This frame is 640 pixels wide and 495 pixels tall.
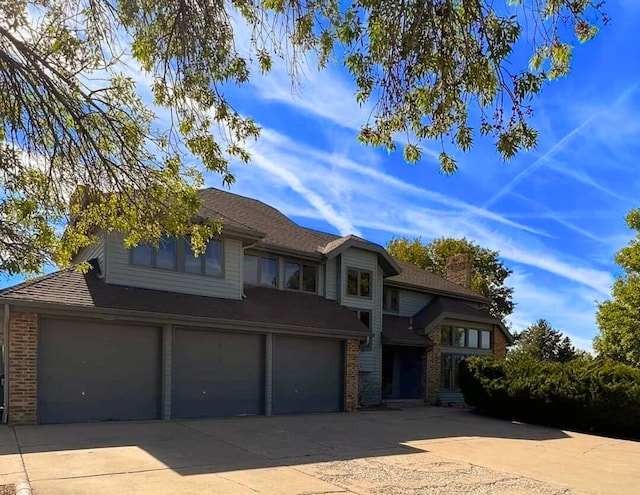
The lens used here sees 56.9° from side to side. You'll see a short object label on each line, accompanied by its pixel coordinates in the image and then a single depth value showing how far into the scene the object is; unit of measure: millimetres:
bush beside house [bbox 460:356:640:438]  16484
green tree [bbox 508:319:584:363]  44906
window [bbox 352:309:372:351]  21145
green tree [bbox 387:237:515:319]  41750
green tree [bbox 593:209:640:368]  28094
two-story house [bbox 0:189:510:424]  12797
